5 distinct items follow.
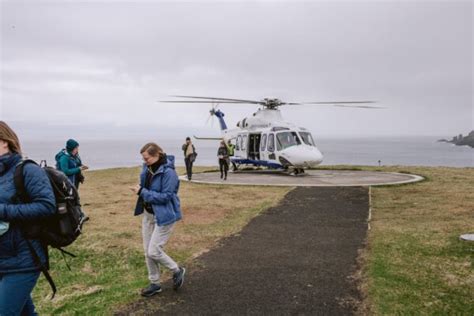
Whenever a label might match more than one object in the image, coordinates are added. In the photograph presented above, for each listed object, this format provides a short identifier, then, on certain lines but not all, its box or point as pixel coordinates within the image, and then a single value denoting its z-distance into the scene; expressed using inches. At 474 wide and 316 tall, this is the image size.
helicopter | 768.9
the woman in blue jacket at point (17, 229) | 129.2
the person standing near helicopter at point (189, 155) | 708.0
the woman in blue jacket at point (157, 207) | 203.8
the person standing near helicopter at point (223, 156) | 717.9
